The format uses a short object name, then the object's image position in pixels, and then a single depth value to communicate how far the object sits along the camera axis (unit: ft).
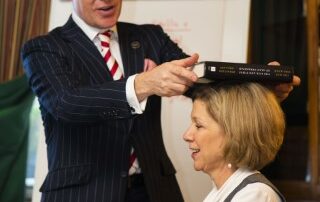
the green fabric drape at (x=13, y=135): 8.86
